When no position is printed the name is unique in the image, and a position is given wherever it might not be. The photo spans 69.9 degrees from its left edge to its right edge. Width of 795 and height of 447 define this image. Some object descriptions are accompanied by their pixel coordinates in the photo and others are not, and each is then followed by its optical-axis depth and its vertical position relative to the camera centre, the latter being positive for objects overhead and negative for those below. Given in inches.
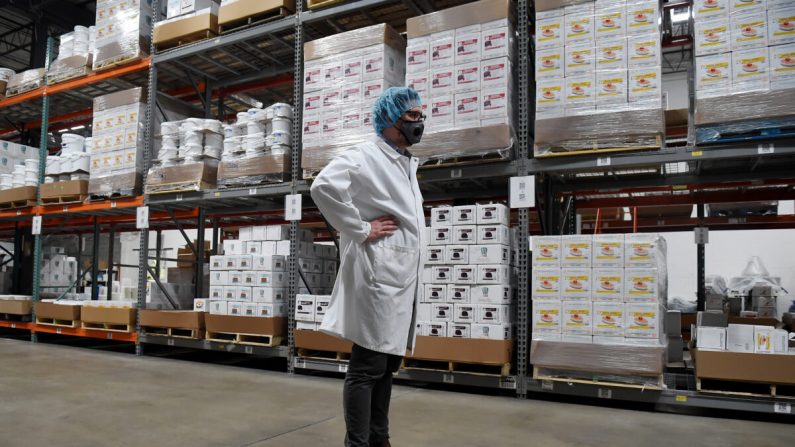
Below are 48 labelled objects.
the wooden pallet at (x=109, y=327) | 300.4 -37.1
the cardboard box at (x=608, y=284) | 177.9 -4.4
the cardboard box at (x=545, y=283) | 187.2 -4.6
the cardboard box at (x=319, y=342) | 225.9 -31.1
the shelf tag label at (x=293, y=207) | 242.7 +24.7
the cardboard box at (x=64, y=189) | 326.3 +42.4
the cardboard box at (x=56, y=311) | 324.5 -29.5
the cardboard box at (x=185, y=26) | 281.9 +119.8
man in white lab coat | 94.8 +1.9
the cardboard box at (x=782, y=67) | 162.9 +59.1
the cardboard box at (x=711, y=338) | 170.2 -19.7
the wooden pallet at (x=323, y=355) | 232.4 -38.0
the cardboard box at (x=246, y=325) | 246.8 -26.8
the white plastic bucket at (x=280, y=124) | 252.4 +62.2
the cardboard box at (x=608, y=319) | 176.2 -15.1
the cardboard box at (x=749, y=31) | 167.0 +71.3
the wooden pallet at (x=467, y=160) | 203.8 +39.4
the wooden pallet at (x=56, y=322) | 325.4 -37.9
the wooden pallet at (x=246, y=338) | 248.8 -34.5
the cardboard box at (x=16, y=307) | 359.6 -29.8
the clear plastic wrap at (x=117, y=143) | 300.4 +63.5
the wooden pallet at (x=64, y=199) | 330.0 +36.8
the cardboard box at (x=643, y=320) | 171.6 -15.0
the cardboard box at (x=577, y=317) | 180.5 -15.2
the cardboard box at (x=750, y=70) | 165.5 +59.3
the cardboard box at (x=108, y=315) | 298.2 -28.6
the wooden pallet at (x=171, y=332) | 270.8 -36.2
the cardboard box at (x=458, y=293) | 200.7 -9.2
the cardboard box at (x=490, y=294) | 195.2 -9.1
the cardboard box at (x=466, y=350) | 192.1 -28.5
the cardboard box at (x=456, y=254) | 202.5 +4.9
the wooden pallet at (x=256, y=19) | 259.6 +116.5
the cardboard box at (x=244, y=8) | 258.4 +118.4
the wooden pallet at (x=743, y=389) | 166.7 -35.5
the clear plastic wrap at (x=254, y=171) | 251.0 +42.2
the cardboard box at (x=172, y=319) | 270.5 -27.3
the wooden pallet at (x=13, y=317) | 384.8 -41.6
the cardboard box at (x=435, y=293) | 206.1 -9.3
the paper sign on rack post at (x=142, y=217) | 295.9 +23.3
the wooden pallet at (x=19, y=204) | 362.5 +36.8
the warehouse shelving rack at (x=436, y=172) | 186.2 +37.2
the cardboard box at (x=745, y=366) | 160.2 -27.1
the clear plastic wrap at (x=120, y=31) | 307.9 +127.1
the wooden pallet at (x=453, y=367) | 207.0 -37.1
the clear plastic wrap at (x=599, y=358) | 171.5 -27.4
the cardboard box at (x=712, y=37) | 171.0 +71.1
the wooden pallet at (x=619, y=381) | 172.4 -34.8
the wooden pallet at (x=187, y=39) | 284.9 +115.8
